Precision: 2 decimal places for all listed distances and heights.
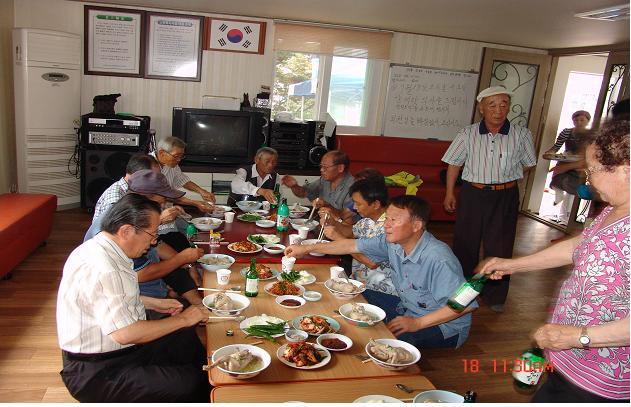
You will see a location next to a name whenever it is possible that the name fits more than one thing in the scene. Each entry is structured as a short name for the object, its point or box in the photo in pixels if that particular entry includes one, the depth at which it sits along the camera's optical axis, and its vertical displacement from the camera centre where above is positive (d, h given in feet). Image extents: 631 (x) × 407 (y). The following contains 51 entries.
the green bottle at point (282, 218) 11.20 -2.66
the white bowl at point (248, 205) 12.84 -2.86
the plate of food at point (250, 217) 11.97 -2.95
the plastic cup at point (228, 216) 11.60 -2.85
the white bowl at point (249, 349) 5.58 -3.10
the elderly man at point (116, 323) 6.00 -3.02
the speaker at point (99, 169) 17.98 -3.25
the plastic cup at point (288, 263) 8.56 -2.81
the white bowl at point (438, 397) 5.34 -3.02
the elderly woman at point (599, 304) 4.86 -1.78
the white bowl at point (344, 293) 7.94 -2.96
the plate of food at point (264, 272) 8.39 -2.98
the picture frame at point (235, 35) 19.93 +2.40
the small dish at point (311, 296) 7.72 -3.00
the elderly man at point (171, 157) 12.08 -1.75
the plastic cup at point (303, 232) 10.73 -2.79
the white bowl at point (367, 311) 7.06 -3.02
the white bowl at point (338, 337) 6.41 -3.04
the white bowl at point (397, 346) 5.99 -3.05
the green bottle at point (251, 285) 7.63 -2.89
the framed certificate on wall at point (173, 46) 19.57 +1.65
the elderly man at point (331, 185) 13.10 -2.29
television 18.57 -1.58
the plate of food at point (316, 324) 6.68 -3.03
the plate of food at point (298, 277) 8.33 -2.98
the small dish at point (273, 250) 9.69 -2.96
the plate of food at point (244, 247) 9.48 -2.93
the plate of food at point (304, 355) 5.88 -3.06
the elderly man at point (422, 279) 7.54 -2.64
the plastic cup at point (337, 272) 8.64 -2.88
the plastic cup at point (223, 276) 7.91 -2.91
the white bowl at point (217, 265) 8.48 -2.97
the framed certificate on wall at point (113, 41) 19.08 +1.56
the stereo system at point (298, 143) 19.48 -1.65
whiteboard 22.41 +0.69
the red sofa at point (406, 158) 21.83 -2.02
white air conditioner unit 17.21 -1.13
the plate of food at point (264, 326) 6.49 -3.05
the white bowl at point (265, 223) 11.53 -2.92
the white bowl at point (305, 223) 11.78 -2.90
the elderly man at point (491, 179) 12.88 -1.47
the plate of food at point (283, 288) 7.82 -2.99
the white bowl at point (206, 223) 10.77 -2.93
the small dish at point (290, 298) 7.56 -3.03
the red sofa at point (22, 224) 12.36 -4.14
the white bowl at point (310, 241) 10.30 -2.90
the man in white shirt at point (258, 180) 13.74 -2.39
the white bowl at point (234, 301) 6.95 -3.05
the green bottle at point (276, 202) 13.24 -2.74
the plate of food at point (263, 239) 10.24 -2.95
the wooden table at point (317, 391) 5.34 -3.17
